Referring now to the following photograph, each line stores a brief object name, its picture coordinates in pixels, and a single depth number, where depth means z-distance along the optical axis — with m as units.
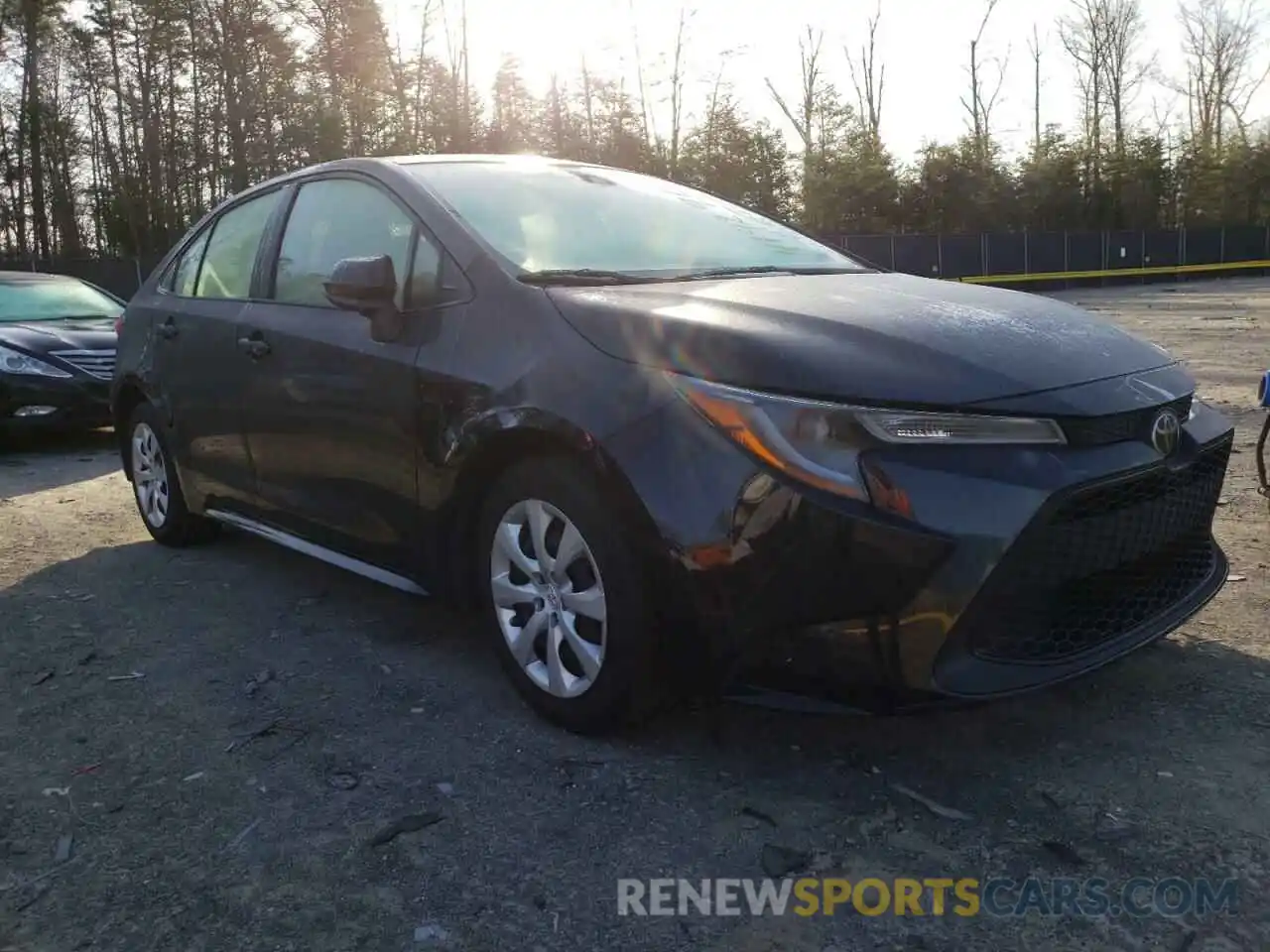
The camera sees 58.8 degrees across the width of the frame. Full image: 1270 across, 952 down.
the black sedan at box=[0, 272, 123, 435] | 7.88
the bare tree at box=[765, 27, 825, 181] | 42.20
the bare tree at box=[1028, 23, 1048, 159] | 49.06
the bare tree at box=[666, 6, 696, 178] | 35.97
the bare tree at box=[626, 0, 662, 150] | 35.88
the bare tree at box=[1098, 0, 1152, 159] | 49.47
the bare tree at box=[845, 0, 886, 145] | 45.53
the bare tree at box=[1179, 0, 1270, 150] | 50.16
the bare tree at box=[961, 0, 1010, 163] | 46.75
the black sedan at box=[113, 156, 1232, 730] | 2.38
